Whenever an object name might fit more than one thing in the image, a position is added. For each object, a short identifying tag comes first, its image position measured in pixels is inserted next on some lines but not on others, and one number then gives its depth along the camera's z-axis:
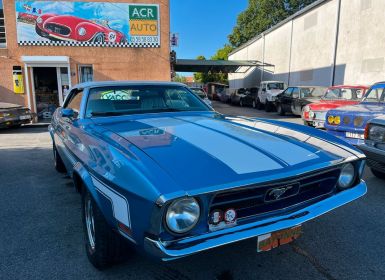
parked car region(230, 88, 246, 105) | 24.48
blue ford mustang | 1.81
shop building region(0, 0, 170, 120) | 14.32
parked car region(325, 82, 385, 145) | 5.42
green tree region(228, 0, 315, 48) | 43.97
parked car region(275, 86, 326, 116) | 13.78
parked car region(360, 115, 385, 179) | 4.26
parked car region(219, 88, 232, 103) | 29.02
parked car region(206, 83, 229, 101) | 33.69
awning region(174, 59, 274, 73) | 28.78
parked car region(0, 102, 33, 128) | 11.08
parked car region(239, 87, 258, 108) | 22.15
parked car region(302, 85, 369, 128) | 9.81
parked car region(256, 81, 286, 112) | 18.55
